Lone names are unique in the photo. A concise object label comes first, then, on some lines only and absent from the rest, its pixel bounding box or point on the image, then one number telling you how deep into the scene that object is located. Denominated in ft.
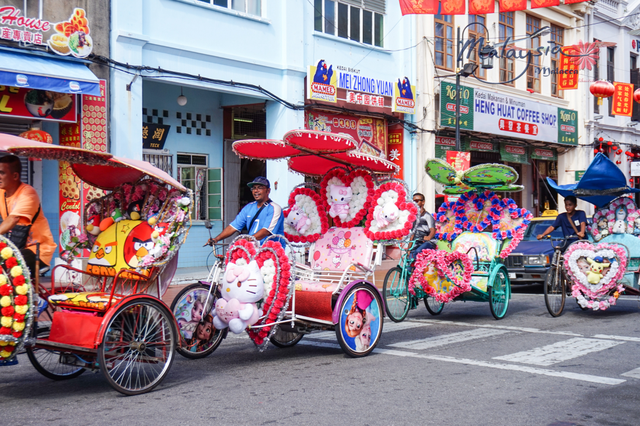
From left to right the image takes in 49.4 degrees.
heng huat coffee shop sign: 67.41
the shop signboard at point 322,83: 54.95
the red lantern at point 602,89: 68.18
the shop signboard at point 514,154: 77.15
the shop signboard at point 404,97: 62.13
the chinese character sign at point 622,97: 76.28
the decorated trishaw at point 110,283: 17.19
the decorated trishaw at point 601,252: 33.73
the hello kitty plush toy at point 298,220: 27.84
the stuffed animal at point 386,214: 26.37
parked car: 43.88
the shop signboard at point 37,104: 38.75
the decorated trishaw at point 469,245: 32.63
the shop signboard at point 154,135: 50.01
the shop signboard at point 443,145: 67.97
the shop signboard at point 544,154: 83.41
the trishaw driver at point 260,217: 25.03
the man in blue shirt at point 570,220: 36.37
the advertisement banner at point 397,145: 63.98
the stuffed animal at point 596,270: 33.63
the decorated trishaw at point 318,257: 22.48
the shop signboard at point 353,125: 57.00
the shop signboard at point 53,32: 38.06
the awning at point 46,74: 36.60
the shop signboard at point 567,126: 84.28
